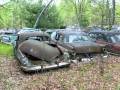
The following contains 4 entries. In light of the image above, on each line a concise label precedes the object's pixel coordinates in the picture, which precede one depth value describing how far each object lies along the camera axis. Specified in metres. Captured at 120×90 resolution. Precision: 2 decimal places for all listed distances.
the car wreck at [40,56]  3.96
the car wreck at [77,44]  4.90
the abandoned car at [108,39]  5.59
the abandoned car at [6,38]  9.90
